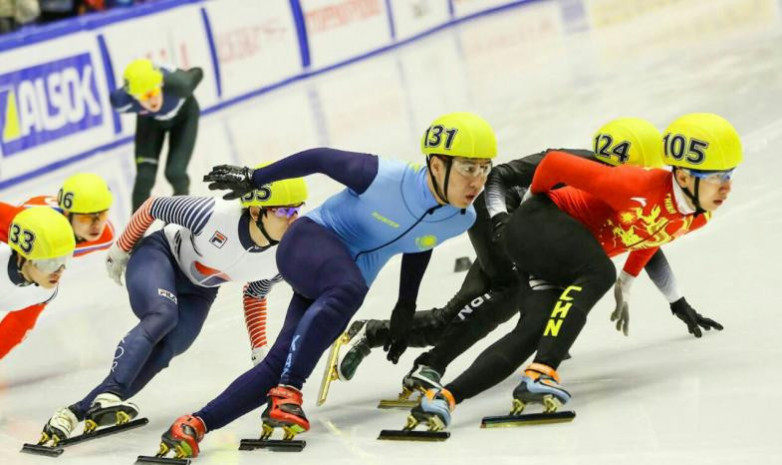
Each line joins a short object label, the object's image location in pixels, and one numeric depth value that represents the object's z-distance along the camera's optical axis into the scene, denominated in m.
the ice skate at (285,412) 8.72
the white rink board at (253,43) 29.70
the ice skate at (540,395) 8.65
